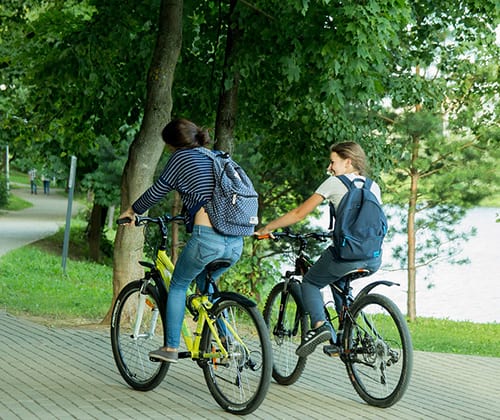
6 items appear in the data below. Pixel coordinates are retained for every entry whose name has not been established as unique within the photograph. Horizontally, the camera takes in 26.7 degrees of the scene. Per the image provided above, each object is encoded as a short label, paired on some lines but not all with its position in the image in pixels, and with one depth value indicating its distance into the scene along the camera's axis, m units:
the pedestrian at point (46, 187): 66.07
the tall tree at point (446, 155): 22.38
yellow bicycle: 6.48
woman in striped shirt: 6.76
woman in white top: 6.98
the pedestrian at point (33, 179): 67.69
